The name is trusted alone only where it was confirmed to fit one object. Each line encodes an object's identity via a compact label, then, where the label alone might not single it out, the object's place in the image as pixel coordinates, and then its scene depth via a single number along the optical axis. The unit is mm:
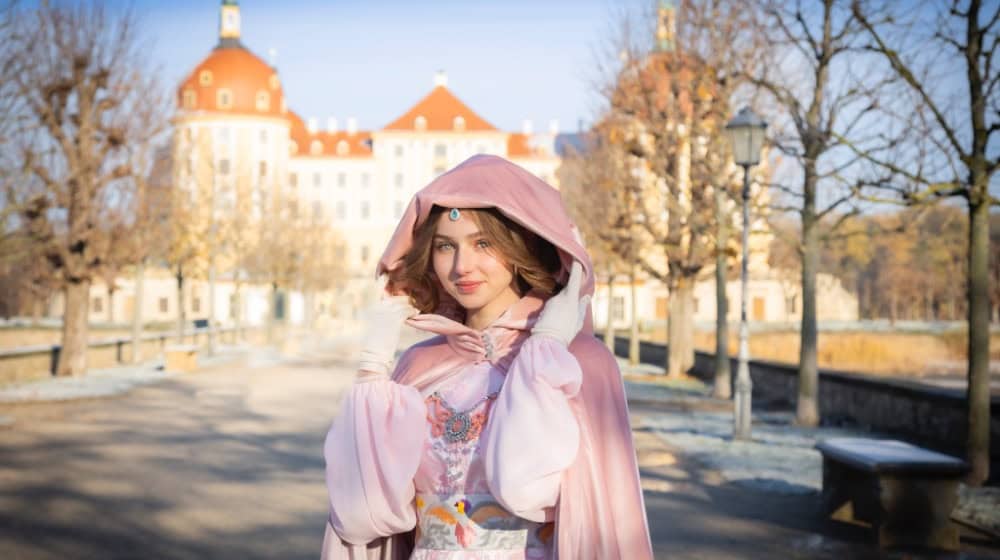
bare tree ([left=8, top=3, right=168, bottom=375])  22969
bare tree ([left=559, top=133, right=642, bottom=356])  29000
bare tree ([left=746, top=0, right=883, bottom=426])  14617
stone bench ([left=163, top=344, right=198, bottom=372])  27234
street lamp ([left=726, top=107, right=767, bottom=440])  14977
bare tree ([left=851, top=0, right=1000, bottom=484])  9961
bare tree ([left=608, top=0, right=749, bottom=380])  20578
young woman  2643
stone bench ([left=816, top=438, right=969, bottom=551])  7844
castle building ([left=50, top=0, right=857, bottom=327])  83750
